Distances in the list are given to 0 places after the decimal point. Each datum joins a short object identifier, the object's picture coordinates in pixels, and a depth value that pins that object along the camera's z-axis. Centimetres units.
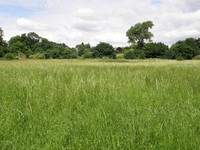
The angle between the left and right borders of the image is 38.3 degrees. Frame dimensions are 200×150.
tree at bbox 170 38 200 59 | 7299
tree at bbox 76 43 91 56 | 9500
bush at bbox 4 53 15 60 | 4516
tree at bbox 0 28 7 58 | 8020
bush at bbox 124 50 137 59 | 6338
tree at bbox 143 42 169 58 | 7519
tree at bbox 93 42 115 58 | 7581
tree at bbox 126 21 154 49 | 9412
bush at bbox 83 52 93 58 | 6988
